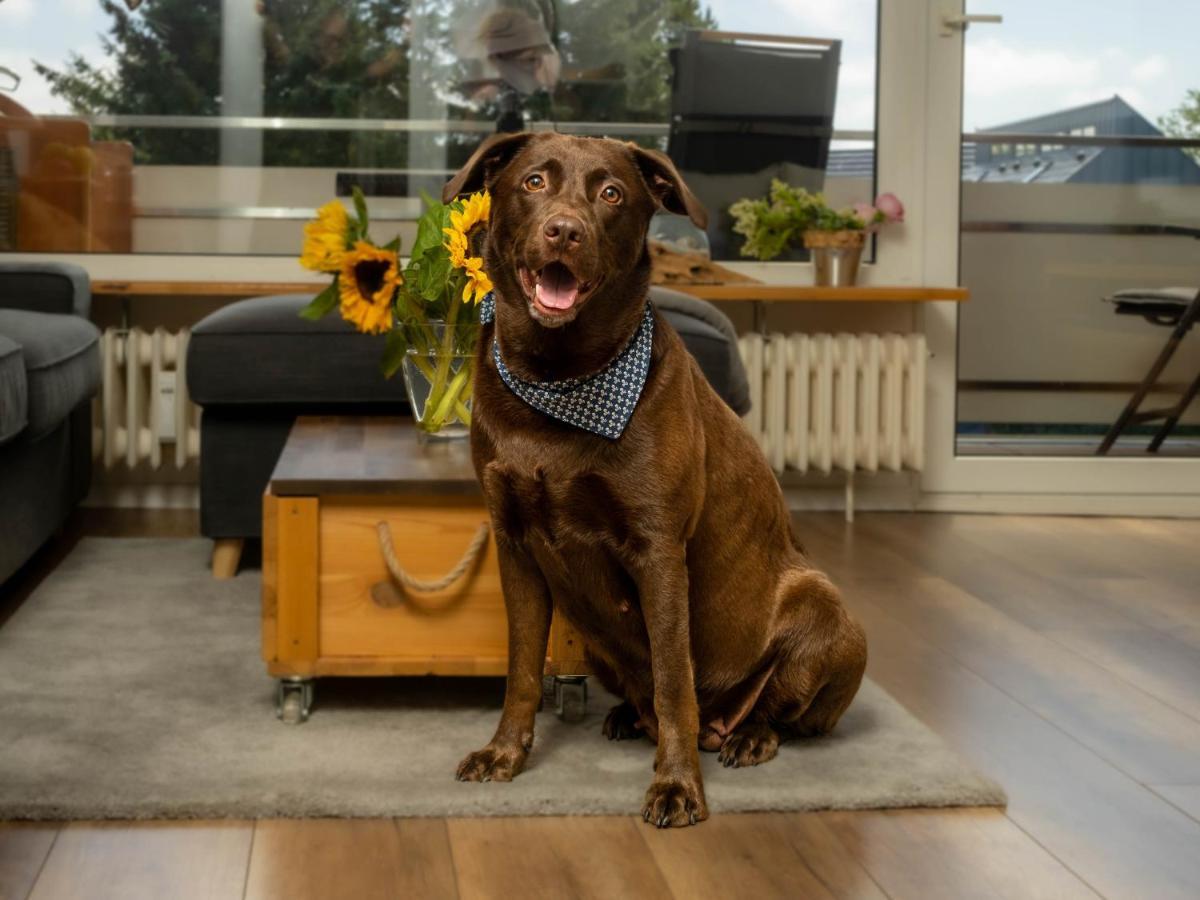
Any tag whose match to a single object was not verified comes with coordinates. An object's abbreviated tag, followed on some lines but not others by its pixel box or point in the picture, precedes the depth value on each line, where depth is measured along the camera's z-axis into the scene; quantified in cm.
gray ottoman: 323
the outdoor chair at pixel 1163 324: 454
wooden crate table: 221
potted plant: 432
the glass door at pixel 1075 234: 453
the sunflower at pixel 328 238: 258
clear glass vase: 257
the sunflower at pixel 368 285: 257
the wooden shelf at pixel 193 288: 405
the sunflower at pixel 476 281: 239
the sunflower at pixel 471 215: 233
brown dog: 178
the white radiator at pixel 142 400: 410
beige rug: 190
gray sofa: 284
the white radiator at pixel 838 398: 429
